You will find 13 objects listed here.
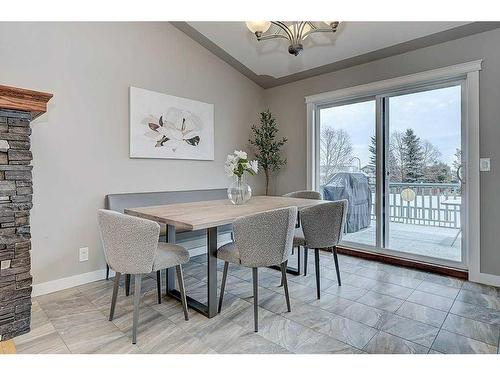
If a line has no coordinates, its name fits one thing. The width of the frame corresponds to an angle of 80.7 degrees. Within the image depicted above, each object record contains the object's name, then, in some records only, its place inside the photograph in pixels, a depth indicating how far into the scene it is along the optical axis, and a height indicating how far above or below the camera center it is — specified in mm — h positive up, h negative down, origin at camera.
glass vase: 2643 -52
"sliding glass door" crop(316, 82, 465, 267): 3018 +179
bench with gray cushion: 2923 -153
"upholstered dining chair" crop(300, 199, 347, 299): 2424 -327
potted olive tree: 4281 +604
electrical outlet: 2787 -638
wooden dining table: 1892 -214
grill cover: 3646 -137
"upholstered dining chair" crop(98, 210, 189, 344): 1794 -374
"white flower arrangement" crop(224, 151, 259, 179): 2586 +178
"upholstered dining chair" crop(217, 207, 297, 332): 1927 -361
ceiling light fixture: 2102 +1146
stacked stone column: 1804 -222
